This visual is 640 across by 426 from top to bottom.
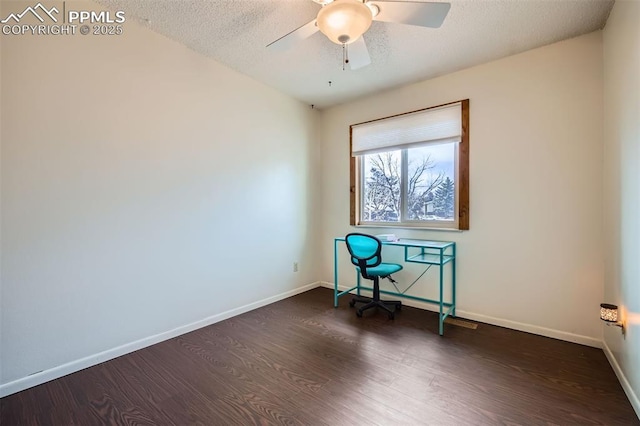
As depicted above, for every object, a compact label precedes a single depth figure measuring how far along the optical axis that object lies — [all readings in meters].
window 2.92
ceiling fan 1.49
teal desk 2.67
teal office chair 2.83
